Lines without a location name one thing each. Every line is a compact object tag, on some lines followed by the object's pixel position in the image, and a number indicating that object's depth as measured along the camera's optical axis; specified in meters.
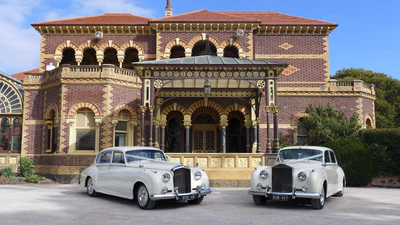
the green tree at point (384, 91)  36.03
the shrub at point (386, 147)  16.02
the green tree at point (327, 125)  17.03
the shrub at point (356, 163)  14.70
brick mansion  17.73
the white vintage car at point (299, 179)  8.20
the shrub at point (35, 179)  16.47
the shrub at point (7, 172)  17.60
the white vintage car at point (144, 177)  8.21
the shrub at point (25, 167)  18.38
